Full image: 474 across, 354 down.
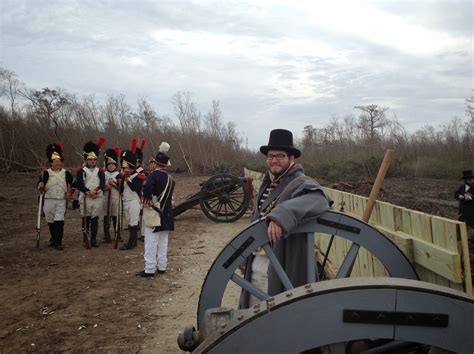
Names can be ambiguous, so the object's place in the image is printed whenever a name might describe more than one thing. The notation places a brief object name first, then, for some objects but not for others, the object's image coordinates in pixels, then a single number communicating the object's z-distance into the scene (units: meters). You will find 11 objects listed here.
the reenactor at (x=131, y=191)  7.45
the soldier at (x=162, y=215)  5.70
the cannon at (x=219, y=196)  9.77
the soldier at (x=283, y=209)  1.90
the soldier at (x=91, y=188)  7.47
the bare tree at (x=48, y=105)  26.45
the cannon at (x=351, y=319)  1.25
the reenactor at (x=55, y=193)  7.20
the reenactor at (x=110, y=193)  8.01
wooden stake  2.51
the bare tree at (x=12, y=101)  25.94
